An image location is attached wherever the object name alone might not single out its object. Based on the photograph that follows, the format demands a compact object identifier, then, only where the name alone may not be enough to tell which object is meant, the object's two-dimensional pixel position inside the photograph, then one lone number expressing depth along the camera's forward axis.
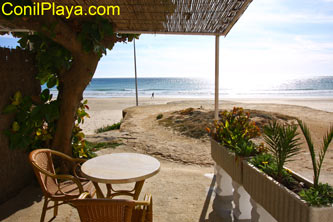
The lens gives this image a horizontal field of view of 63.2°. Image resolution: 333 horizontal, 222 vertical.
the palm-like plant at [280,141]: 1.87
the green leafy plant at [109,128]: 9.72
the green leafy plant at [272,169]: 1.81
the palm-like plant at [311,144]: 1.62
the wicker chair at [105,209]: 1.62
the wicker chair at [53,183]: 2.31
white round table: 2.14
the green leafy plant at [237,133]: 2.38
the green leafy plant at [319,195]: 1.44
